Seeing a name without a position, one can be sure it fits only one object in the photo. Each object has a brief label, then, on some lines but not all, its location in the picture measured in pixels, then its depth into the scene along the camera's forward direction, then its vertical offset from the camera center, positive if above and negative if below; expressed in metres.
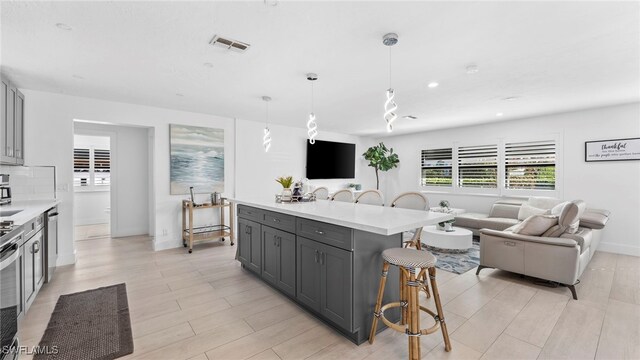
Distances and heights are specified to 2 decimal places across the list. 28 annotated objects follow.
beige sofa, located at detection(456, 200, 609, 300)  2.93 -0.78
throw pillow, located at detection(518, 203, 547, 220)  4.81 -0.55
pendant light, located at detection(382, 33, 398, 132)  2.26 +1.12
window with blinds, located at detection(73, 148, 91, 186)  6.66 +0.25
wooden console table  4.56 -0.92
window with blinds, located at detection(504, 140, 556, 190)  5.32 +0.27
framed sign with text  4.40 +0.47
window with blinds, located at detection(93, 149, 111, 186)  6.88 +0.28
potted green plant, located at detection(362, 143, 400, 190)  7.55 +0.54
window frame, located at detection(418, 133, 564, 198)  5.18 +0.12
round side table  4.27 -0.94
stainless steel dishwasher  3.15 -0.77
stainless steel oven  1.77 -0.81
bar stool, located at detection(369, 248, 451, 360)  1.82 -0.81
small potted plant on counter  3.39 -0.14
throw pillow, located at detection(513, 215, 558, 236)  3.16 -0.51
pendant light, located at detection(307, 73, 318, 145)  3.17 +0.72
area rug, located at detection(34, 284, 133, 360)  1.99 -1.22
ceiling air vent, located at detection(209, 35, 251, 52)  2.35 +1.15
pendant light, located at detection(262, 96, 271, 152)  4.13 +0.64
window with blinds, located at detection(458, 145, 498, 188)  6.08 +0.27
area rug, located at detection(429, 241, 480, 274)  3.75 -1.18
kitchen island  2.07 -0.65
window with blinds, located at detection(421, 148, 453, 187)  6.82 +0.28
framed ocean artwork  4.85 +0.34
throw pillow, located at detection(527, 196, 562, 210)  4.77 -0.40
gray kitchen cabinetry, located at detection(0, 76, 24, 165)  2.96 +0.61
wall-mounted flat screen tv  6.95 +0.46
